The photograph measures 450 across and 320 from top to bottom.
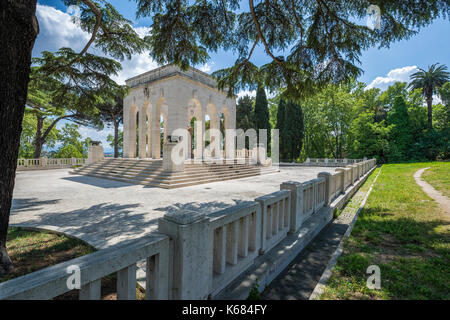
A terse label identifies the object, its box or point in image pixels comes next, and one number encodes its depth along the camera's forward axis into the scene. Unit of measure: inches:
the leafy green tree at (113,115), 1011.9
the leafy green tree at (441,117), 1300.7
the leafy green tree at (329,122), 1291.8
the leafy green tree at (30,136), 941.8
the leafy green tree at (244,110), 1421.0
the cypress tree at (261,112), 1275.8
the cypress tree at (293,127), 1296.8
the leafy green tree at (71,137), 1307.8
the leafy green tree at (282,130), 1320.7
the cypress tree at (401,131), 1246.9
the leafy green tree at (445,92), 1402.6
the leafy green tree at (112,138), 1624.0
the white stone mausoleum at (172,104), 622.2
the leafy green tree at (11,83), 95.0
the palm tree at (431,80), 1390.4
